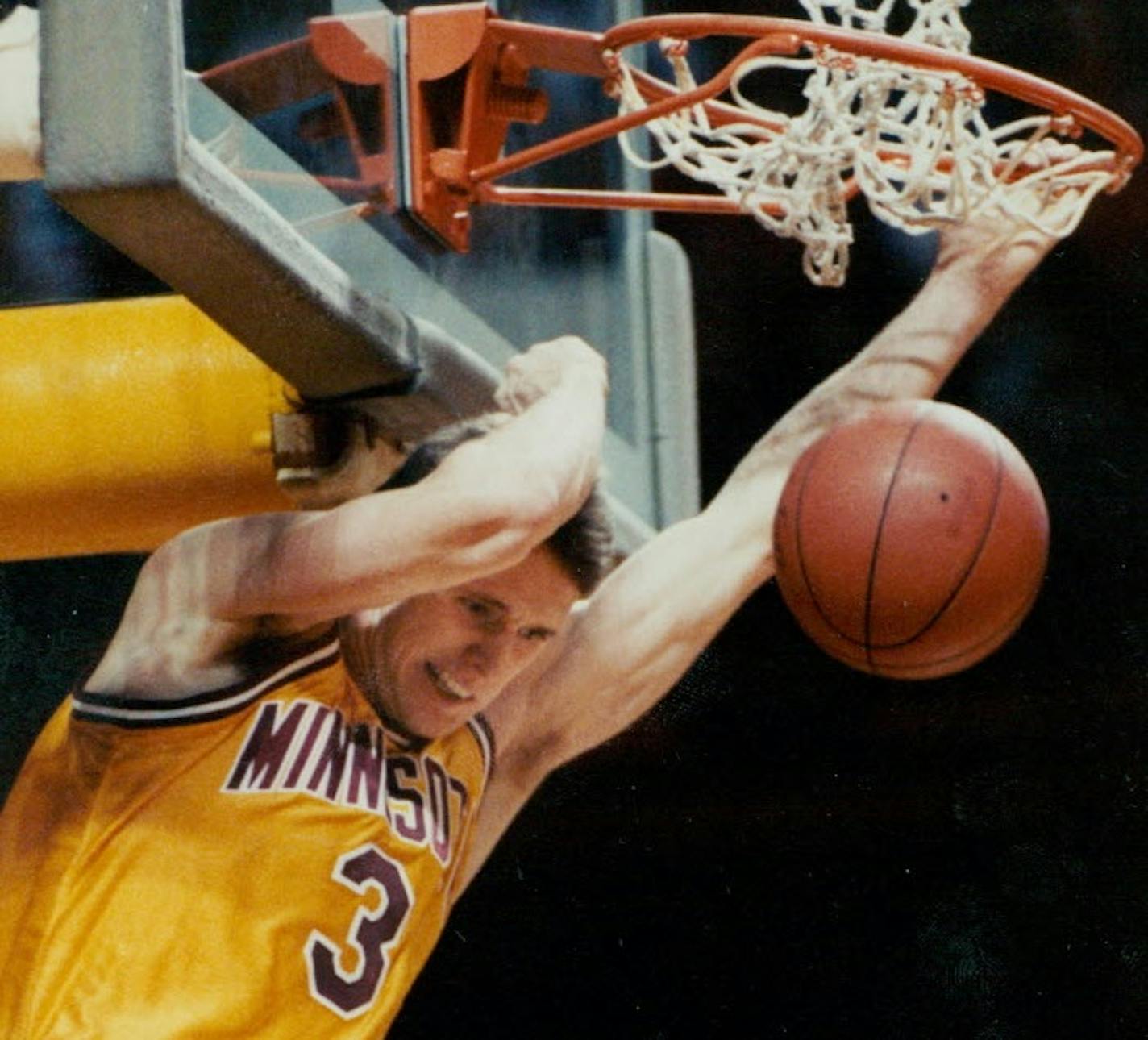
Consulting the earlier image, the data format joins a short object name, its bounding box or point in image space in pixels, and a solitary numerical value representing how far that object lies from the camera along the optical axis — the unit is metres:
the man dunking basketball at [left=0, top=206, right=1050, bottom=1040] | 4.15
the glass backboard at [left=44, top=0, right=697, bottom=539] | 3.80
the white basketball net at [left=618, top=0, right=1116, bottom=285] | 4.03
